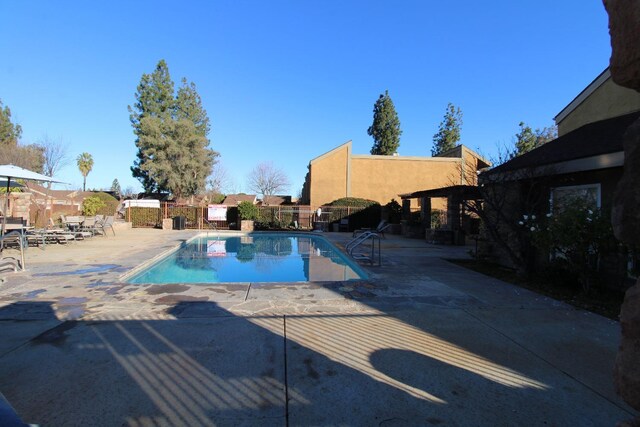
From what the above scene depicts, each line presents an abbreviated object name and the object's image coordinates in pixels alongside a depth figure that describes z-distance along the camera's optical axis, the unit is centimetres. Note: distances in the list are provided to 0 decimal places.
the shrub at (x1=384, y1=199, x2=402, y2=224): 2330
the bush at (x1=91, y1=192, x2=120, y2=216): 2411
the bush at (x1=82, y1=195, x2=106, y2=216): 2092
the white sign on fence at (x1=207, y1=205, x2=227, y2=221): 2298
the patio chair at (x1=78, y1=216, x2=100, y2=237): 1503
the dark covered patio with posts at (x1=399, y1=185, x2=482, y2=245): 1427
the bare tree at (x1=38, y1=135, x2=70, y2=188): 4086
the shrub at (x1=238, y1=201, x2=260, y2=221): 2250
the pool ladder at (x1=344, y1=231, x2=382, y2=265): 966
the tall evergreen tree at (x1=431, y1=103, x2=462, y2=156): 4825
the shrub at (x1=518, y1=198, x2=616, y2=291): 586
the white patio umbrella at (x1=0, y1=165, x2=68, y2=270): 991
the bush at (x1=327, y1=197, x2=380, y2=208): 2353
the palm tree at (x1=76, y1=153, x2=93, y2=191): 5472
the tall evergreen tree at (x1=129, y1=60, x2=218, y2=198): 3488
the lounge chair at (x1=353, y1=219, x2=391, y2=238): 1051
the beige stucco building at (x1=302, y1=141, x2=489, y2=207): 2627
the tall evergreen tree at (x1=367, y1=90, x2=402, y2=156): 4047
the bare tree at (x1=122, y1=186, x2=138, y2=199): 7057
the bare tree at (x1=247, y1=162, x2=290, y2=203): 5356
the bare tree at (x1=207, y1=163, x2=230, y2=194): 4764
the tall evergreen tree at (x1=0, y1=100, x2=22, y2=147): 3747
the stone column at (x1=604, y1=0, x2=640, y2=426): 165
